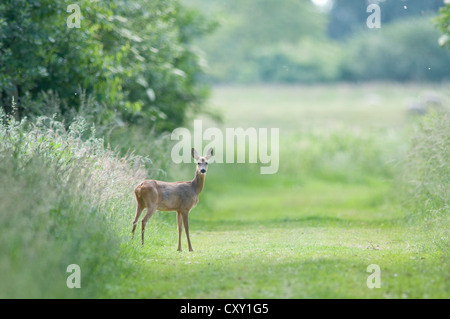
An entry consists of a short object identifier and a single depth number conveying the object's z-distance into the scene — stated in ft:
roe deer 39.45
